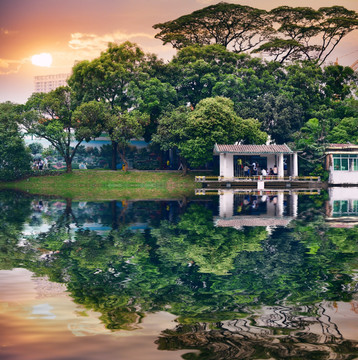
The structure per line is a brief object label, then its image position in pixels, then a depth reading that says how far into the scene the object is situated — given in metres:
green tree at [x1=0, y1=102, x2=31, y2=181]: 42.78
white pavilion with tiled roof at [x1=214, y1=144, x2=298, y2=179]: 39.28
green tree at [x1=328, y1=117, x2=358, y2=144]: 42.31
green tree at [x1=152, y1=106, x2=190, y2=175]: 41.50
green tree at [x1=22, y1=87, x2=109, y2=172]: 42.38
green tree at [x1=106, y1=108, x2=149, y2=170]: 42.06
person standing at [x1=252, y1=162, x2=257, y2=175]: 42.31
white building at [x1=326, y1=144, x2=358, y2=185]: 40.03
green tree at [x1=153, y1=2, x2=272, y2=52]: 49.31
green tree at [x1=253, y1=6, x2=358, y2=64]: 50.25
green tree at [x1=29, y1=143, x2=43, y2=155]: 56.72
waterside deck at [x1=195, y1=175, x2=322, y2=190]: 37.56
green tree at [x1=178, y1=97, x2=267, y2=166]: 39.59
